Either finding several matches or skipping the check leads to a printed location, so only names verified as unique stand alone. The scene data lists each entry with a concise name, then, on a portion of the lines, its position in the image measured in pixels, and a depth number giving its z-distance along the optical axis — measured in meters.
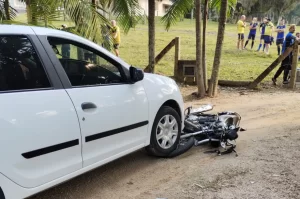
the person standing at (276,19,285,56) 17.72
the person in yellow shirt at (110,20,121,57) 14.23
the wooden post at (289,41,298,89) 10.15
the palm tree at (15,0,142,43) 6.82
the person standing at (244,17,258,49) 20.03
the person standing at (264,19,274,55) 18.35
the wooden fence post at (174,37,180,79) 11.12
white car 2.92
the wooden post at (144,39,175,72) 11.24
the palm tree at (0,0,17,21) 7.89
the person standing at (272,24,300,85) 10.78
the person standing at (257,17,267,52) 18.81
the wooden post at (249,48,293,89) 10.14
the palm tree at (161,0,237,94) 9.79
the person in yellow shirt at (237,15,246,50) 19.52
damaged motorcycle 5.12
